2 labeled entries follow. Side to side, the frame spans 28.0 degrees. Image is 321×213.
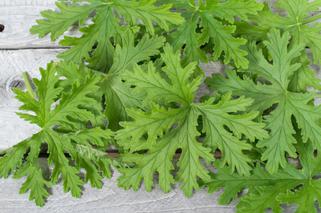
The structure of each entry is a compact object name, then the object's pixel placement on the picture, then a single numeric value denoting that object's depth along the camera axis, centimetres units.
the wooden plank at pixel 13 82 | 45
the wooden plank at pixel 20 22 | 46
